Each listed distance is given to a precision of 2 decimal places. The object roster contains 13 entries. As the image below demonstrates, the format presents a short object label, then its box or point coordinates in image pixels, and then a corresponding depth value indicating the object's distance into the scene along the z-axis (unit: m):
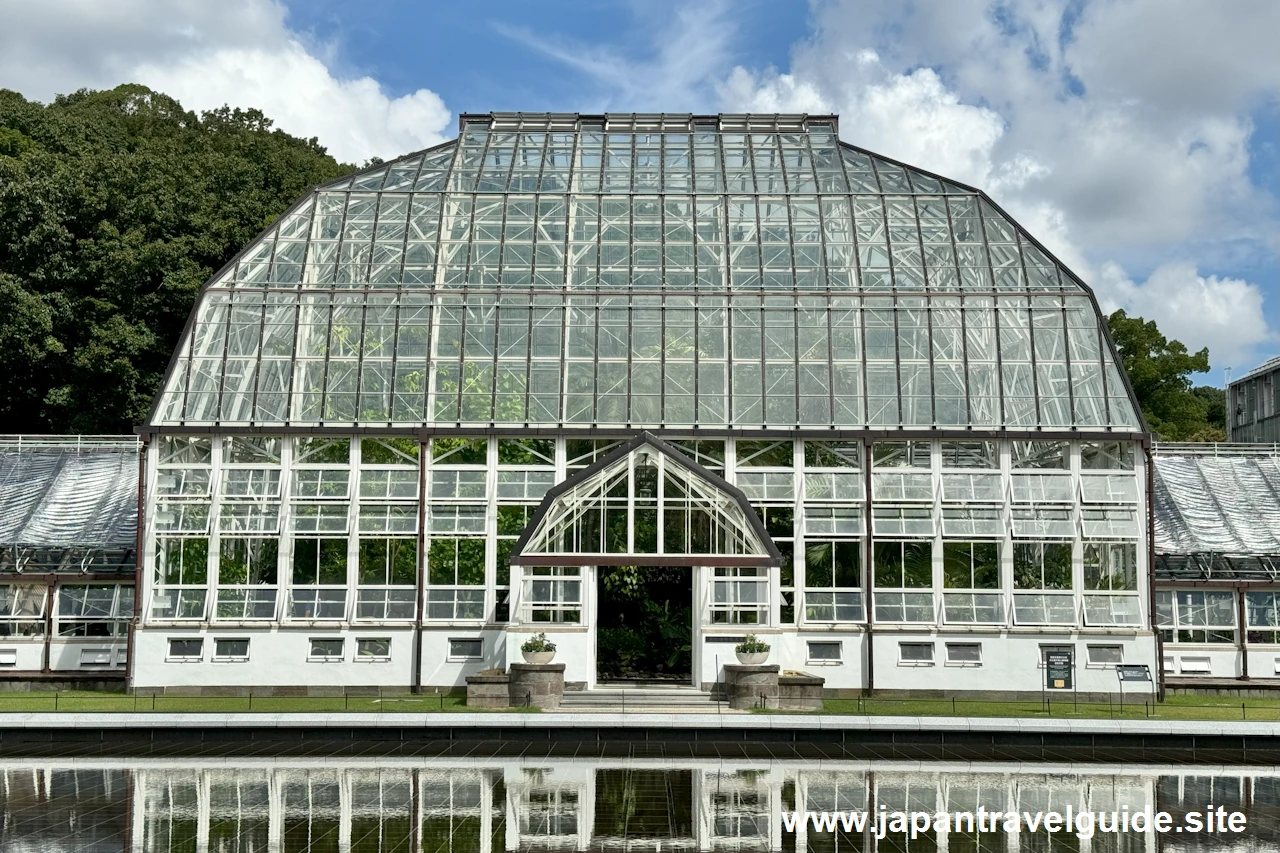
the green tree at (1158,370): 76.75
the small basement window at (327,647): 39.69
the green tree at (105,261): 63.88
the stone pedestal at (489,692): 35.19
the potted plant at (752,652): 36.50
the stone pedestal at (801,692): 34.94
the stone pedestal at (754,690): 34.97
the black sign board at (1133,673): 36.31
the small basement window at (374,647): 39.72
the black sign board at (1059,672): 39.03
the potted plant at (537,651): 36.31
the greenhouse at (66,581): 41.59
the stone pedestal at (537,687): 35.06
